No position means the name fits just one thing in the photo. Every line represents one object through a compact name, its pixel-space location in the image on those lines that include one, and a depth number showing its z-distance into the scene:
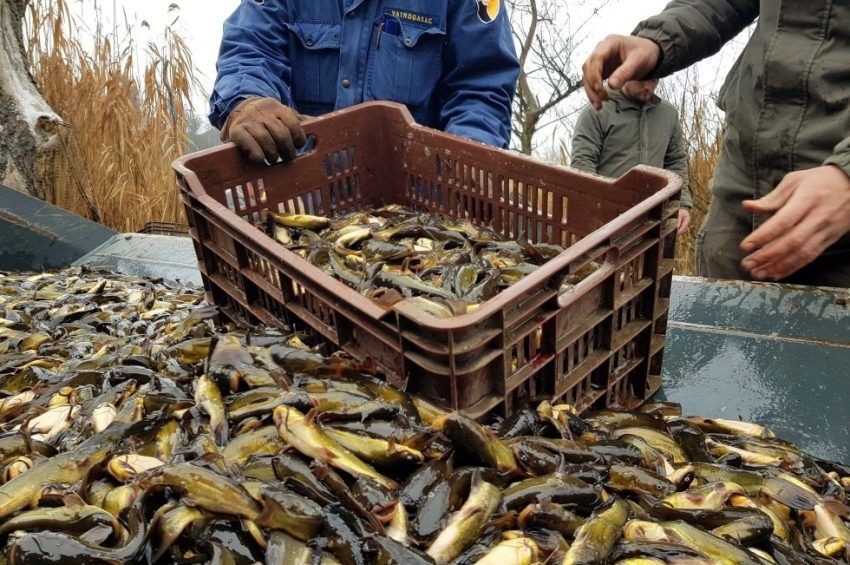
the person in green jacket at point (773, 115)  0.77
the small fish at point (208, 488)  0.51
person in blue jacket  1.25
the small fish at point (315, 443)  0.56
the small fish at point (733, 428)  0.73
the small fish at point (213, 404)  0.61
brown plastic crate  0.59
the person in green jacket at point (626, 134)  1.82
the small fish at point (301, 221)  0.99
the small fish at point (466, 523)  0.51
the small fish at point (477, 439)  0.56
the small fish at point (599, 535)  0.48
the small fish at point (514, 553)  0.49
